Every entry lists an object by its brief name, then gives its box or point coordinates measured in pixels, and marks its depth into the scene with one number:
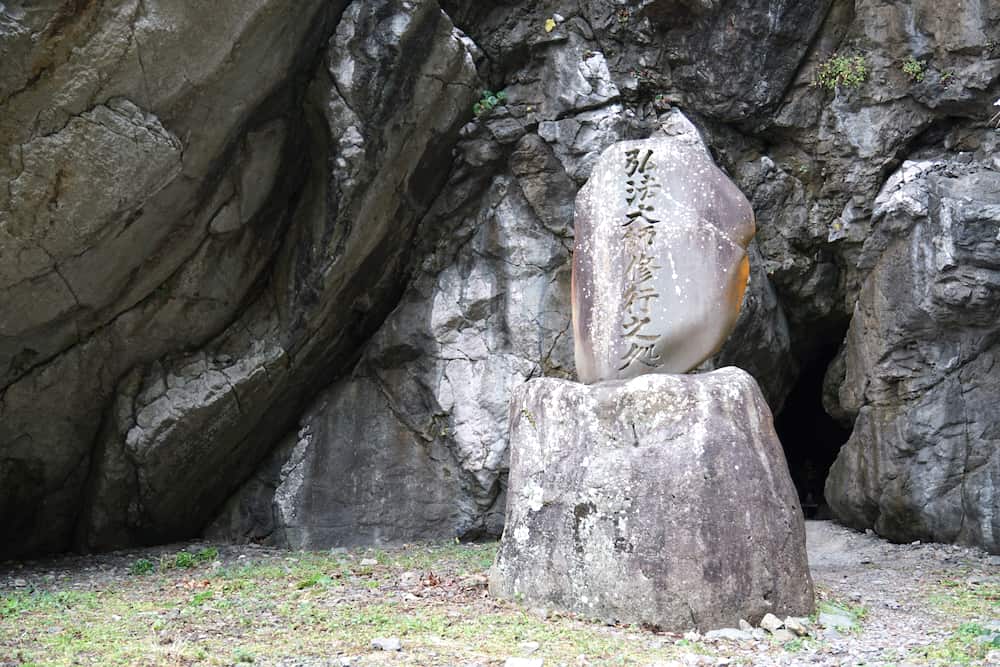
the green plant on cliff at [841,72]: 8.52
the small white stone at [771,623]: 4.51
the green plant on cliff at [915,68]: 8.22
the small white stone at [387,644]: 4.07
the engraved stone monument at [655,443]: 4.68
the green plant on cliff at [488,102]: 8.36
